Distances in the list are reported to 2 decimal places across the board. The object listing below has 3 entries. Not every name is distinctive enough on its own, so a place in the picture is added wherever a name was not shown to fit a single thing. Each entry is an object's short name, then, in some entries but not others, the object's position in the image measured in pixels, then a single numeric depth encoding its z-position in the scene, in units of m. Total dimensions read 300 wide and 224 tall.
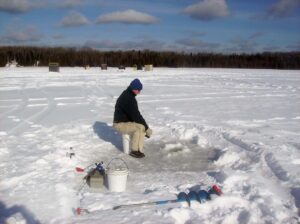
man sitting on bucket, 7.40
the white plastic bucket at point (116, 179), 5.42
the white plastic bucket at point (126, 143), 7.59
